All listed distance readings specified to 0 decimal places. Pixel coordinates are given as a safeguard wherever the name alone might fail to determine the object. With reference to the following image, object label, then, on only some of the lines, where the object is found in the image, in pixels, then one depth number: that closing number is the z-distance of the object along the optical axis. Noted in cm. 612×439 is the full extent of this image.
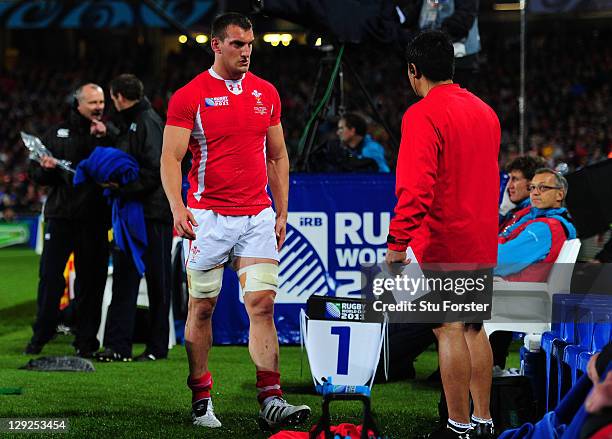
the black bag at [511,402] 970
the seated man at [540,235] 1247
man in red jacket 892
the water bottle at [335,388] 901
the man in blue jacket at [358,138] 1822
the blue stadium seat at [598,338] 828
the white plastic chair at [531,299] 1238
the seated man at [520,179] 1359
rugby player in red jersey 1023
